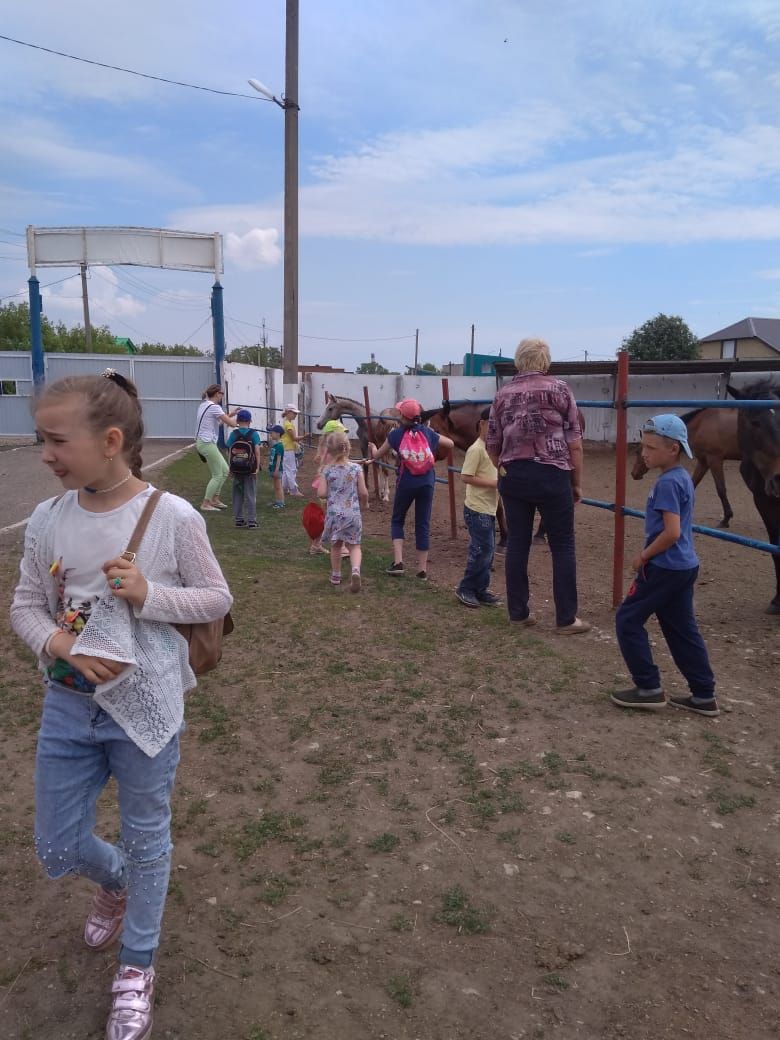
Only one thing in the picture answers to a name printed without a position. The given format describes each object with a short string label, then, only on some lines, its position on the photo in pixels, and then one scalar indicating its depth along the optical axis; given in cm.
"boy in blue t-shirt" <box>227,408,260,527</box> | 906
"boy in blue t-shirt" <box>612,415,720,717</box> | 370
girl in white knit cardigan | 188
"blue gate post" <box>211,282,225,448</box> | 1811
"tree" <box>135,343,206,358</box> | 5373
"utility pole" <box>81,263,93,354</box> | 3758
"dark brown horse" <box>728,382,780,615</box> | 550
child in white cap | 1194
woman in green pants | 966
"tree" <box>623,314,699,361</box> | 3562
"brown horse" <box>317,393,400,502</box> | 1177
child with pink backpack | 674
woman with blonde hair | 493
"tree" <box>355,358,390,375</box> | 6832
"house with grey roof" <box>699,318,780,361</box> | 4000
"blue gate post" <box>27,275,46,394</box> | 1756
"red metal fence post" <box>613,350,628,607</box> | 549
